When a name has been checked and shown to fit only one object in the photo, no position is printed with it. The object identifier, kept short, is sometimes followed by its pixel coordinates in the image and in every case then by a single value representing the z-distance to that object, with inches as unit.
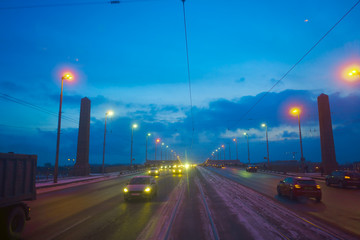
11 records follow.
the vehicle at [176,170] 2278.1
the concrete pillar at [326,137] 1696.6
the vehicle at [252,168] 2455.7
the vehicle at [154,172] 1774.1
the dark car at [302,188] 622.5
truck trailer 313.9
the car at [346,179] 960.9
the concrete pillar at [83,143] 1772.9
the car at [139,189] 628.1
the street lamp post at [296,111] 1679.0
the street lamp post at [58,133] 1187.9
